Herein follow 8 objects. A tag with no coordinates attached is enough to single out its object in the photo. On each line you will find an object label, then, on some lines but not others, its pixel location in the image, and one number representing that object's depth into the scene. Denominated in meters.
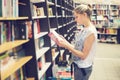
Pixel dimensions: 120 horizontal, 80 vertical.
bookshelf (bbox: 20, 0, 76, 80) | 1.50
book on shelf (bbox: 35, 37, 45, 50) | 1.91
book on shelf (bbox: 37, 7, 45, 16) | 1.94
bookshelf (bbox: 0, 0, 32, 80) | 1.12
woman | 1.35
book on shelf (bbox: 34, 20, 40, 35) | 1.86
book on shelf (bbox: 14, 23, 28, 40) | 1.38
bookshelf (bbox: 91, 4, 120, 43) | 5.90
